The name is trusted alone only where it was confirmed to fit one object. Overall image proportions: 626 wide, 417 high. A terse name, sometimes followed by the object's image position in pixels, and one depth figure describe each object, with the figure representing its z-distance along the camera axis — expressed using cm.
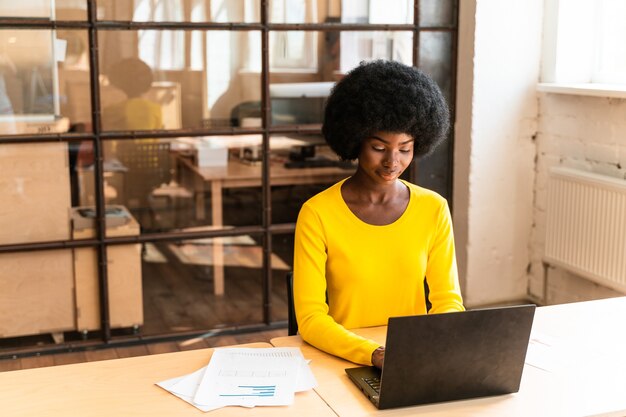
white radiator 363
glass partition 354
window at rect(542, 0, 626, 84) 393
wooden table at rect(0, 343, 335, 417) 167
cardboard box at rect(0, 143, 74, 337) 355
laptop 162
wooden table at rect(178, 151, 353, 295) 381
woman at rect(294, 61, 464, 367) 216
